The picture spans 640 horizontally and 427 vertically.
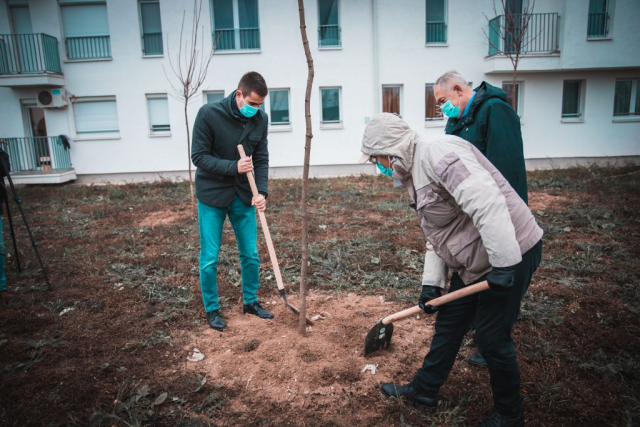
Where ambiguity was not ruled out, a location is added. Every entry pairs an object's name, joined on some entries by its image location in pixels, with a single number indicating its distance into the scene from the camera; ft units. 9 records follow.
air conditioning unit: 45.70
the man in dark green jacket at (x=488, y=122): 8.80
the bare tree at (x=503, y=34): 45.18
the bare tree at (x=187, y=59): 45.67
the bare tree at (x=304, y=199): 9.83
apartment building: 46.09
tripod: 15.10
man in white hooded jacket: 6.52
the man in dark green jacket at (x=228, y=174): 11.55
